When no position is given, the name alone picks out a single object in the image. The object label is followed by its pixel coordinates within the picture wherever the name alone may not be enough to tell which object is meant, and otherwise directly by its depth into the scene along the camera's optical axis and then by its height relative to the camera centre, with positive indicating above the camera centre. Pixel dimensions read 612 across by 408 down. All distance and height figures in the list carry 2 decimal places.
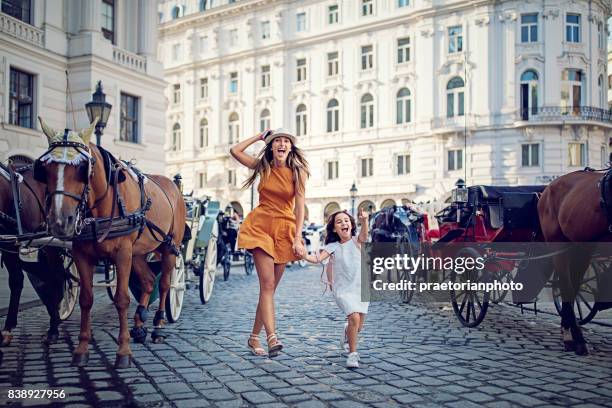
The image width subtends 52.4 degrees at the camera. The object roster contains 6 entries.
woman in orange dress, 5.52 +0.01
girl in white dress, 5.35 -0.41
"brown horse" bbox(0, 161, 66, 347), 6.24 -0.36
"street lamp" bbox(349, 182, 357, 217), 34.28 +1.53
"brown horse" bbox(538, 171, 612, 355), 6.05 -0.06
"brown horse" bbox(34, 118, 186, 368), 4.82 +0.04
